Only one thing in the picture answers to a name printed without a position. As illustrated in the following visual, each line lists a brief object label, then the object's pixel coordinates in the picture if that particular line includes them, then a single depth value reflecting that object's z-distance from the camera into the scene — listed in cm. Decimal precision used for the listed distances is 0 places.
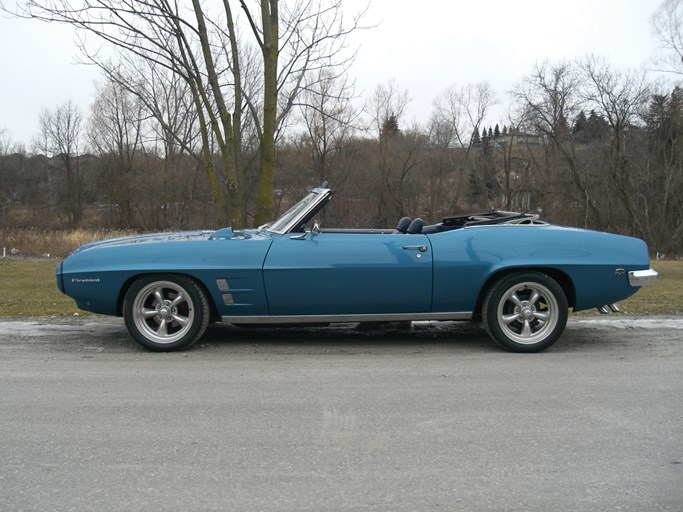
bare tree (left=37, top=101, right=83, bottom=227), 5800
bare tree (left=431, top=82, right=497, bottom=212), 5056
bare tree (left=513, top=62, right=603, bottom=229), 4356
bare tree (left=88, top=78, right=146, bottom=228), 5200
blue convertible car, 561
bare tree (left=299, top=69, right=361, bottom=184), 4762
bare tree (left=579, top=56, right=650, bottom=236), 4328
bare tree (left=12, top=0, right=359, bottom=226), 1034
